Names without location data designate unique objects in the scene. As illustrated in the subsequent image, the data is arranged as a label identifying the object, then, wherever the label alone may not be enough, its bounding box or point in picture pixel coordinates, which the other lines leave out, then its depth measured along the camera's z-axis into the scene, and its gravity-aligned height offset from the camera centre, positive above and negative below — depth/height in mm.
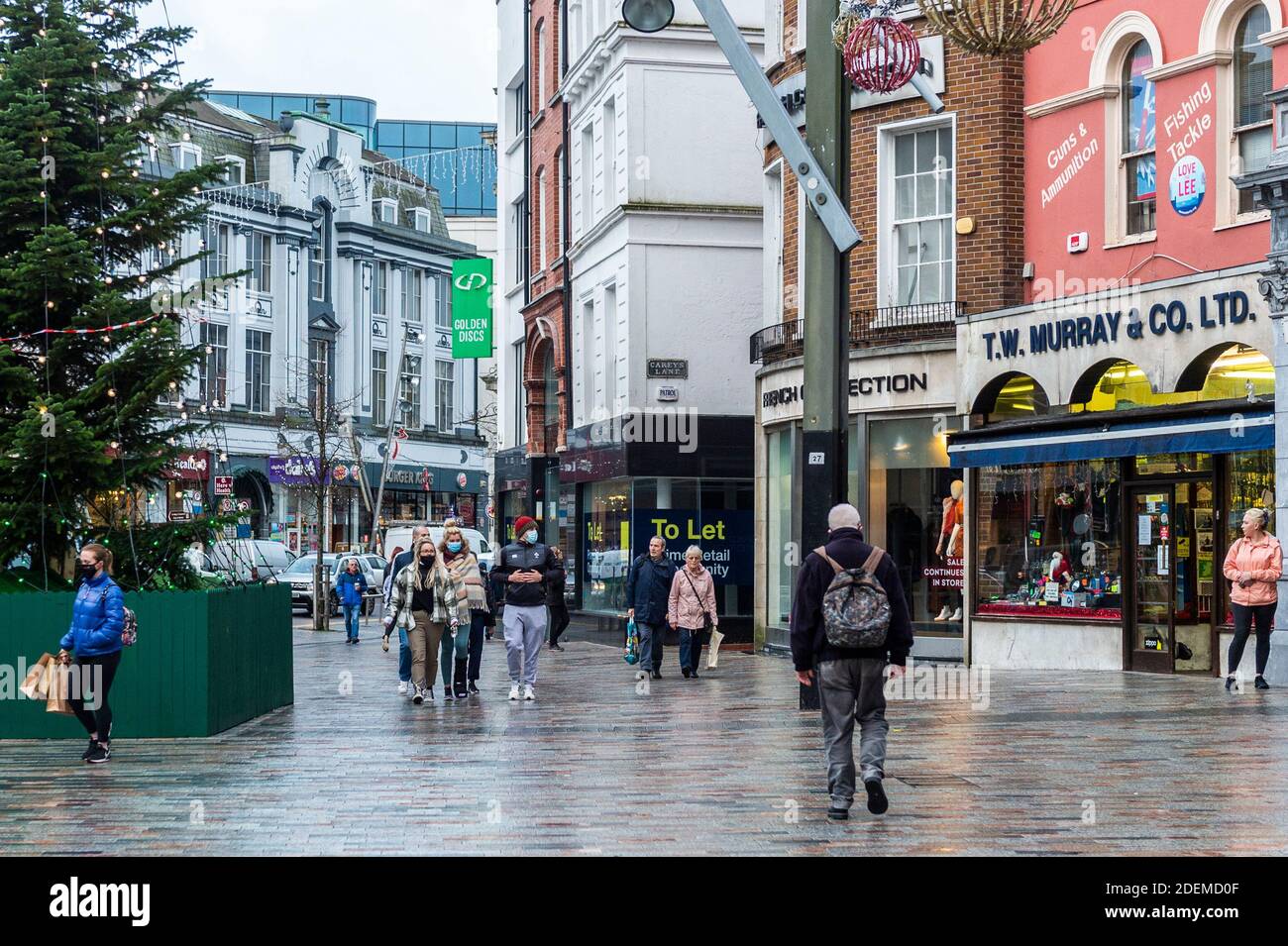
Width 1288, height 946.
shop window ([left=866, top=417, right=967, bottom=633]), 23688 +197
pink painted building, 19531 +1985
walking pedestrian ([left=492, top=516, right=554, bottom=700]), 18469 -755
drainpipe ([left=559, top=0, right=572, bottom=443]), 36562 +6302
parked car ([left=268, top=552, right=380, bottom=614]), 46906 -1269
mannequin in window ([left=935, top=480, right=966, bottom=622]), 23531 -57
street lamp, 13766 +4013
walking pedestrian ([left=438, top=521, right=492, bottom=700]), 18734 -936
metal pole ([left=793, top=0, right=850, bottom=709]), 15000 +1784
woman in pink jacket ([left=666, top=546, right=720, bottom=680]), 22125 -972
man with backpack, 10344 -647
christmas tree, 16906 +2494
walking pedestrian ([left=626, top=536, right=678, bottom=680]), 21922 -836
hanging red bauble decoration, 14438 +3880
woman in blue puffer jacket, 13562 -824
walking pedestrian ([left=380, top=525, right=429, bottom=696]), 18453 -1420
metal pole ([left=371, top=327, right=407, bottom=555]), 57531 +427
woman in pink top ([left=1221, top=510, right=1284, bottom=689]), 17141 -501
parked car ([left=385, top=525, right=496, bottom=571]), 48406 -315
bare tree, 39188 +2807
